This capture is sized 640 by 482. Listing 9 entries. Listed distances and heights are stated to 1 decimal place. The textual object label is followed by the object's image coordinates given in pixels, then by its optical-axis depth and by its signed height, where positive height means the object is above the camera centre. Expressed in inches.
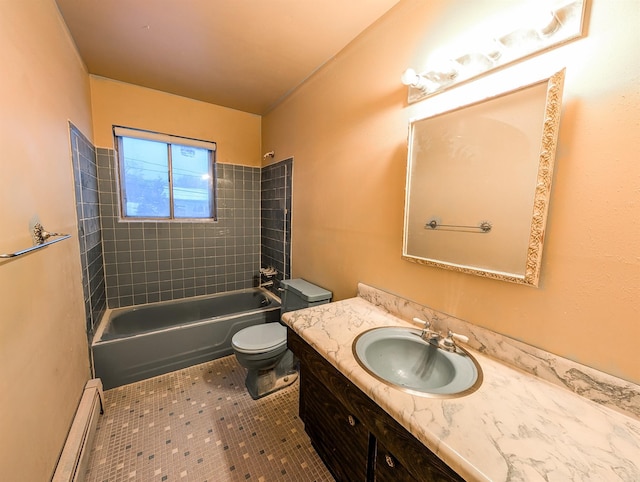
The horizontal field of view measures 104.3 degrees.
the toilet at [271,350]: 68.7 -38.2
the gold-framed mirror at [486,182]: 34.4 +5.7
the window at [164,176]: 98.1 +14.0
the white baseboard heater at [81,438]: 43.3 -45.7
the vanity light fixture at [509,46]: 31.6 +25.1
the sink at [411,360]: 36.7 -23.6
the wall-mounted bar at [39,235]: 41.0 -4.9
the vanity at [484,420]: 23.0 -22.0
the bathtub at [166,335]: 73.7 -43.4
